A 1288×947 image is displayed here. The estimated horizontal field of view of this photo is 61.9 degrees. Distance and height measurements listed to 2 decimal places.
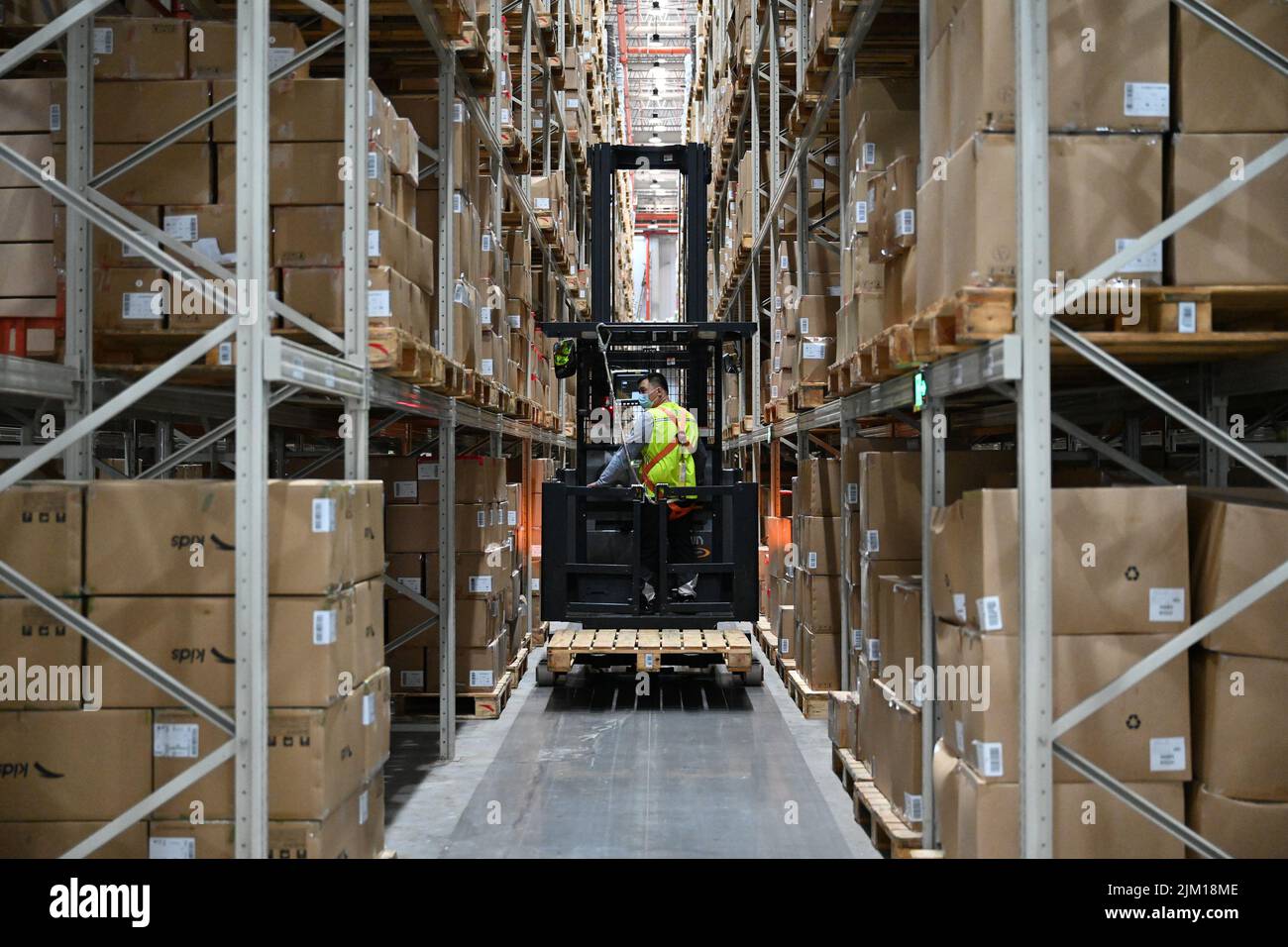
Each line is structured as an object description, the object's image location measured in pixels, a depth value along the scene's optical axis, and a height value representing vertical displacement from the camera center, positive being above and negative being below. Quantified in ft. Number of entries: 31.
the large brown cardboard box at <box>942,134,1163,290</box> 11.53 +3.04
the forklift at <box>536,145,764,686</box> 26.11 -1.71
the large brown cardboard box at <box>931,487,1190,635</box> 11.32 -0.84
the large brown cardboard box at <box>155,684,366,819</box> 11.28 -3.00
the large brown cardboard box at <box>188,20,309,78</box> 13.92 +5.61
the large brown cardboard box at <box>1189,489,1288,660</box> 11.10 -0.88
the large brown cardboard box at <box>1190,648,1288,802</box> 11.10 -2.58
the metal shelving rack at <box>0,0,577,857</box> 10.79 +1.35
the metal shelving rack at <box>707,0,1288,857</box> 10.87 +0.64
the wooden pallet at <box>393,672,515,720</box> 23.36 -4.93
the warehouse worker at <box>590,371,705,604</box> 26.55 +0.51
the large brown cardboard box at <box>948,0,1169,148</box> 11.57 +4.49
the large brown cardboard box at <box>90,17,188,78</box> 13.89 +5.63
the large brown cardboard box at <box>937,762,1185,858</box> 11.24 -3.60
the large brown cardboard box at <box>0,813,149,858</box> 11.16 -3.71
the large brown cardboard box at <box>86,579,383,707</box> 11.31 -1.67
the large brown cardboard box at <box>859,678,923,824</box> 14.78 -3.92
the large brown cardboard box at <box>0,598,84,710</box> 11.20 -1.70
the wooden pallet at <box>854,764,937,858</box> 14.17 -4.77
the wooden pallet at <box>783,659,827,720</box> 24.52 -5.05
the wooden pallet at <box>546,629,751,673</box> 25.80 -4.00
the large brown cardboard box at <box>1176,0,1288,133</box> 11.69 +4.30
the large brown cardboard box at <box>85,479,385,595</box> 11.39 -0.56
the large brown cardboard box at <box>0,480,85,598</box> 11.30 -0.53
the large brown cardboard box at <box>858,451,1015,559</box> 17.80 -0.38
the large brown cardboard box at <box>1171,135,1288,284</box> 11.55 +2.81
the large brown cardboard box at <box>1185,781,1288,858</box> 11.06 -3.57
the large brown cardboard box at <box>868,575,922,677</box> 15.49 -2.10
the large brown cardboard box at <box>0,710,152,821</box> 11.22 -2.93
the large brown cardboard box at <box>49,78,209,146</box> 13.75 +4.82
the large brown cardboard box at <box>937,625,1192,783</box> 11.28 -2.42
